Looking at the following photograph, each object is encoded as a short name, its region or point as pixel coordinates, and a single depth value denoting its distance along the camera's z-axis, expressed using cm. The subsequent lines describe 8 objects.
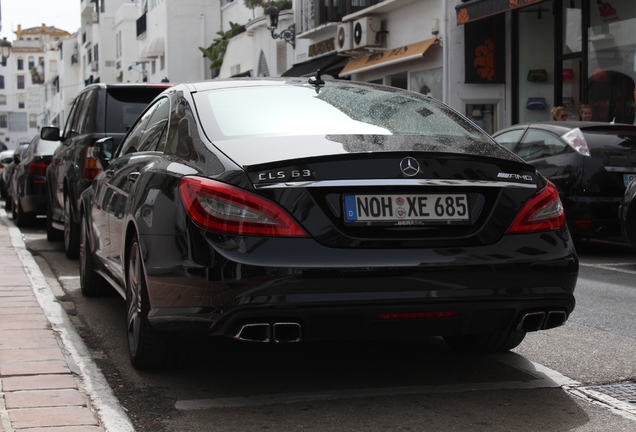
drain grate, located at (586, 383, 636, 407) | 437
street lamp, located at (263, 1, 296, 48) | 2956
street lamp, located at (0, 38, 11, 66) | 3894
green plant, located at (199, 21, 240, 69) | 4166
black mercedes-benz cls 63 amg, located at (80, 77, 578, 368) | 397
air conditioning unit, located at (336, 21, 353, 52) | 2500
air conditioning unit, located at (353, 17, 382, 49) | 2428
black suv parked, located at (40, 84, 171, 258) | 934
